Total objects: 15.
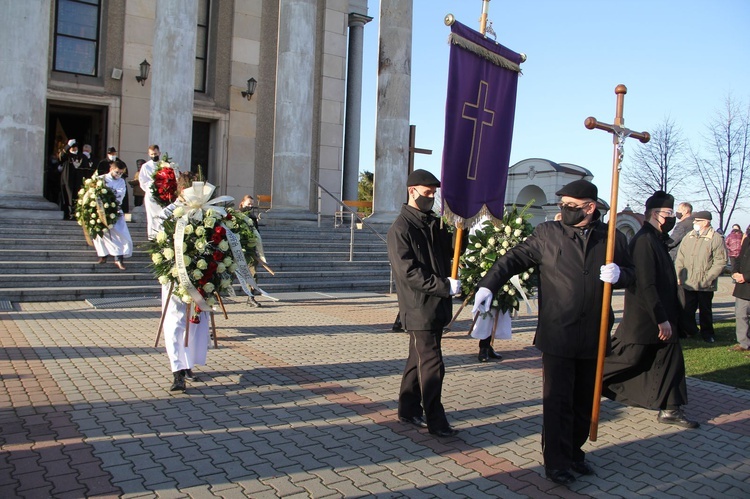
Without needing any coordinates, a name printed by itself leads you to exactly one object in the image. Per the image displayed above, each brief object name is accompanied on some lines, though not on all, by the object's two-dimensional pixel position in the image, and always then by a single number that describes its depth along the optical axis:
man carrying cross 4.86
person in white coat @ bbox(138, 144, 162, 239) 13.68
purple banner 6.36
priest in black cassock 6.29
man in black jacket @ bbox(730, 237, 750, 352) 10.27
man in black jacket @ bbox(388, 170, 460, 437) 5.65
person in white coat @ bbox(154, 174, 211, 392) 6.72
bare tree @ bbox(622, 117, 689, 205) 36.75
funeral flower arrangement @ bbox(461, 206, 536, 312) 9.02
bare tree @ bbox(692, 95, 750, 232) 34.97
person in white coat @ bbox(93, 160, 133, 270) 13.66
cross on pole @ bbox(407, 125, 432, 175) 19.34
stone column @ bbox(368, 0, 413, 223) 21.05
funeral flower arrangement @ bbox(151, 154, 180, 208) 9.40
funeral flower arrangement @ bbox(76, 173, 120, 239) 13.31
